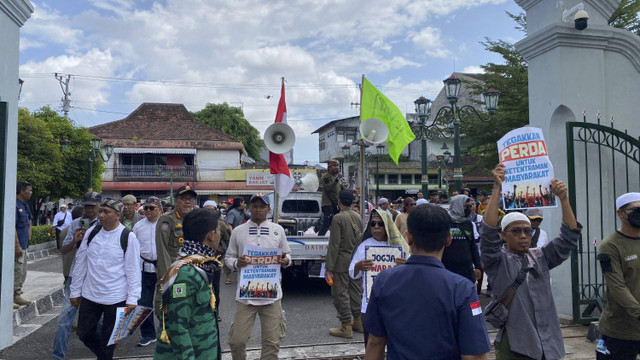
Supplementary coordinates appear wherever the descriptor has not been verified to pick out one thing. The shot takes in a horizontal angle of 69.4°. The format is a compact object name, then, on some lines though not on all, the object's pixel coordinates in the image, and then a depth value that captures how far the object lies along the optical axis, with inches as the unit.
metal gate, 238.1
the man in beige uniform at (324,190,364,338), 241.0
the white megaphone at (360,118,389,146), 232.3
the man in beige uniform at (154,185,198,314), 223.6
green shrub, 656.4
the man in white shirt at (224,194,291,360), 174.6
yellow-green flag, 233.9
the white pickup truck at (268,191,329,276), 404.5
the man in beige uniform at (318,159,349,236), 342.0
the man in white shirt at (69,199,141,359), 174.9
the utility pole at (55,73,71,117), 1648.6
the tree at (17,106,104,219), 747.4
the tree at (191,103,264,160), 1879.9
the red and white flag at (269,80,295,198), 252.7
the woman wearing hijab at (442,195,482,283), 193.8
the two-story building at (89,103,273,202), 1429.6
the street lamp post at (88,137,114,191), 700.0
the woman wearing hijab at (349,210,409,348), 177.0
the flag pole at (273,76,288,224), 230.5
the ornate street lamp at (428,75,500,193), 482.6
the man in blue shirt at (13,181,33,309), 288.5
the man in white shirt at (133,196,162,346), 237.3
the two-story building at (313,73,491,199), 1524.4
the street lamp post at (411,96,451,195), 517.0
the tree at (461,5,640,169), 741.9
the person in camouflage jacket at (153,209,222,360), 110.9
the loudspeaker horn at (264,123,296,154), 249.0
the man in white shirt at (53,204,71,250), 588.7
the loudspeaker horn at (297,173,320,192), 530.0
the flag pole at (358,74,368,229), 211.4
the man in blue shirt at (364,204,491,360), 81.9
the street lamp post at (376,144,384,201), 892.2
